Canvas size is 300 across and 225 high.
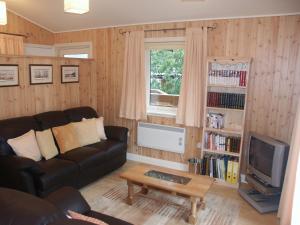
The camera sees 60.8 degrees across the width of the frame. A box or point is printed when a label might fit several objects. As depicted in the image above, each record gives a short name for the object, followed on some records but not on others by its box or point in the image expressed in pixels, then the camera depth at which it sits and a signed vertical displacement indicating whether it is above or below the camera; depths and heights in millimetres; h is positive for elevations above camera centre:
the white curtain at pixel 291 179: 2584 -985
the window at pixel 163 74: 4293 +122
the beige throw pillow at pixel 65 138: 3553 -839
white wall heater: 4205 -948
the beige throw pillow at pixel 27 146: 3047 -834
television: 2926 -906
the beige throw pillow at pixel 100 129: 4152 -805
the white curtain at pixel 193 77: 3848 +71
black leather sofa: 2848 -1047
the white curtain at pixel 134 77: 4348 +54
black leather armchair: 1238 -669
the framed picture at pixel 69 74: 4309 +78
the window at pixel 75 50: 5109 +591
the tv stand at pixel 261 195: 3065 -1442
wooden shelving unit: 3559 -143
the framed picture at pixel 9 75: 3385 +21
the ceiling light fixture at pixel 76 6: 2322 +663
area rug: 2857 -1523
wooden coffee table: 2732 -1144
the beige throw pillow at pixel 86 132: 3832 -809
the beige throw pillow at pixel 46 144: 3309 -869
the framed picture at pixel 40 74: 3801 +56
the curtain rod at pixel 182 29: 3795 +833
